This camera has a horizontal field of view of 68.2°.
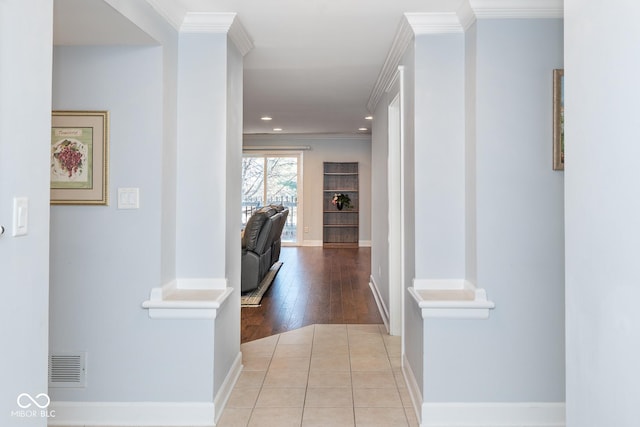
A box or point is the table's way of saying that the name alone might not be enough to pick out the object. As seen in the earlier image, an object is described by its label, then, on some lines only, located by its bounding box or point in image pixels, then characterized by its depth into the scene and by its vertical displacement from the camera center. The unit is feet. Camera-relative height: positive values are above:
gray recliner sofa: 18.13 -1.11
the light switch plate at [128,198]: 8.19 +0.35
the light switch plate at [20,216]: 4.17 +0.02
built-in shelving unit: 34.04 +0.53
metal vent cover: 8.15 -2.64
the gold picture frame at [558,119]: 7.93 +1.67
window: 34.60 +2.74
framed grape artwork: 8.16 +1.04
